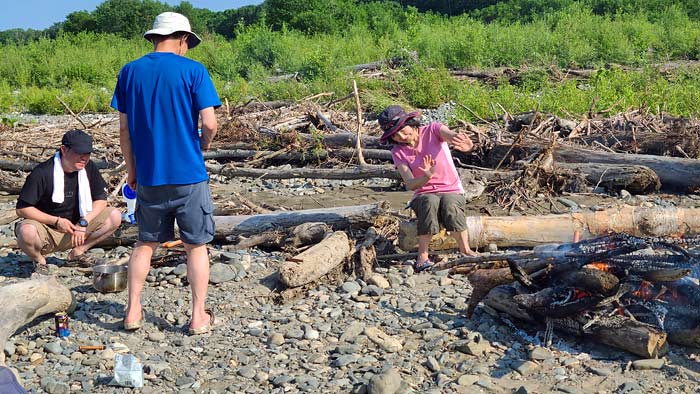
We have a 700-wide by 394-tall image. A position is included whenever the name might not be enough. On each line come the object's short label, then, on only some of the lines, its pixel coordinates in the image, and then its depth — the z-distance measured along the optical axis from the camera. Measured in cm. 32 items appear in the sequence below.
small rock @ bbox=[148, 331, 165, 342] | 462
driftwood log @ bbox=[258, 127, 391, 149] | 998
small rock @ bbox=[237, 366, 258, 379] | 417
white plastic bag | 398
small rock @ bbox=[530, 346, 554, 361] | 421
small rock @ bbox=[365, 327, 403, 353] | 442
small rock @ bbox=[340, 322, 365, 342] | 464
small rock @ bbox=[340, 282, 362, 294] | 547
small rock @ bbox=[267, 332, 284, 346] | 459
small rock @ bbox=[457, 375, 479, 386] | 399
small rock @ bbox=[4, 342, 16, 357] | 439
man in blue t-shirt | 438
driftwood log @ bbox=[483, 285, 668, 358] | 406
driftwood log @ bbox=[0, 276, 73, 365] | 430
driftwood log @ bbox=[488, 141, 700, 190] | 828
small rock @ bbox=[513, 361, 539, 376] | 409
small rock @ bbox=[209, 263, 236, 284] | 562
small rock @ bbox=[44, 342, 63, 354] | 445
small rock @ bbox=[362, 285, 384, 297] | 542
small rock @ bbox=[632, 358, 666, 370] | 405
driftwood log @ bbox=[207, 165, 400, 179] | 874
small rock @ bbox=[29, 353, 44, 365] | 433
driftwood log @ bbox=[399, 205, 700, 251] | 614
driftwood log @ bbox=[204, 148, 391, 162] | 973
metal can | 463
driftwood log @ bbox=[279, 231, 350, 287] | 533
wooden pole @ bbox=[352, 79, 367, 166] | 901
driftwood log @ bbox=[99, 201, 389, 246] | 632
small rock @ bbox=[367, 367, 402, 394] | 384
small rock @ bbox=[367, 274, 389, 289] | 555
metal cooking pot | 533
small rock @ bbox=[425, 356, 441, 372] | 417
